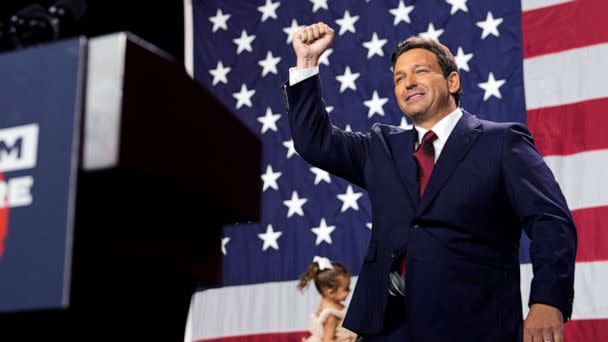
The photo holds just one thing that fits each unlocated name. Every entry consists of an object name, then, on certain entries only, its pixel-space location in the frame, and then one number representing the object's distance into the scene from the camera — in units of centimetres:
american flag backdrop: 732
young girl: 761
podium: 211
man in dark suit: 408
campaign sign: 211
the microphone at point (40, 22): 273
